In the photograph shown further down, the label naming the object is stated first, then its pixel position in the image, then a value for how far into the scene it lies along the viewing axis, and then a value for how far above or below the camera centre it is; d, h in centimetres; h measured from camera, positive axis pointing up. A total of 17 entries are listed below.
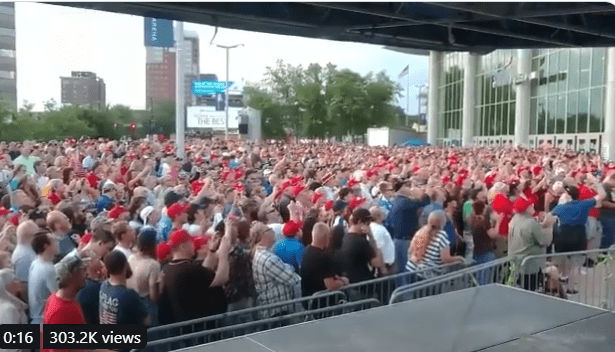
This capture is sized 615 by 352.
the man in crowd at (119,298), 344 -93
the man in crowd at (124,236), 482 -77
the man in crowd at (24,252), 449 -85
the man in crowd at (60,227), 517 -76
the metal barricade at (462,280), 538 -133
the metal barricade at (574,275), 655 -146
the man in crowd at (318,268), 526 -107
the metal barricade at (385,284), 558 -134
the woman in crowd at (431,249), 603 -104
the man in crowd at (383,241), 618 -100
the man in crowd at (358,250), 561 -98
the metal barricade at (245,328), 399 -138
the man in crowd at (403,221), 699 -91
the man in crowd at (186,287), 441 -106
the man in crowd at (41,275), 376 -90
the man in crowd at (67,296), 306 -83
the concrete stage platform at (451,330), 287 -93
